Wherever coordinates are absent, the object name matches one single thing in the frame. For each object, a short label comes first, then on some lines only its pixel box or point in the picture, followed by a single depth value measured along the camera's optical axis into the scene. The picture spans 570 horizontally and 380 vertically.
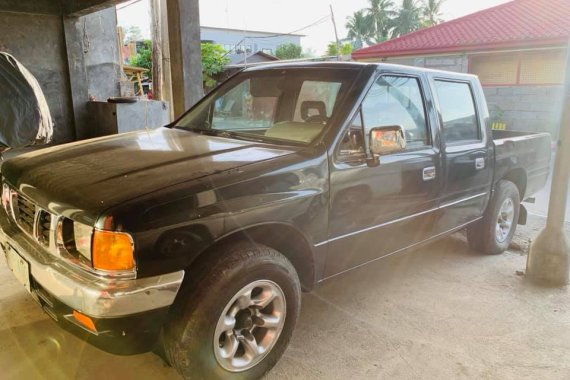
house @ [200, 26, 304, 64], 48.94
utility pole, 28.92
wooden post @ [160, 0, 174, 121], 11.61
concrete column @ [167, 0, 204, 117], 5.51
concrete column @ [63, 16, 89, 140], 9.01
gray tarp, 7.16
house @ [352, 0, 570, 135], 13.40
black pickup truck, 2.08
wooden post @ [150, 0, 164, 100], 13.77
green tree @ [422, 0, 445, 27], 53.72
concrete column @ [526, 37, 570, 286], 3.88
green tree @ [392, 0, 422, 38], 53.53
